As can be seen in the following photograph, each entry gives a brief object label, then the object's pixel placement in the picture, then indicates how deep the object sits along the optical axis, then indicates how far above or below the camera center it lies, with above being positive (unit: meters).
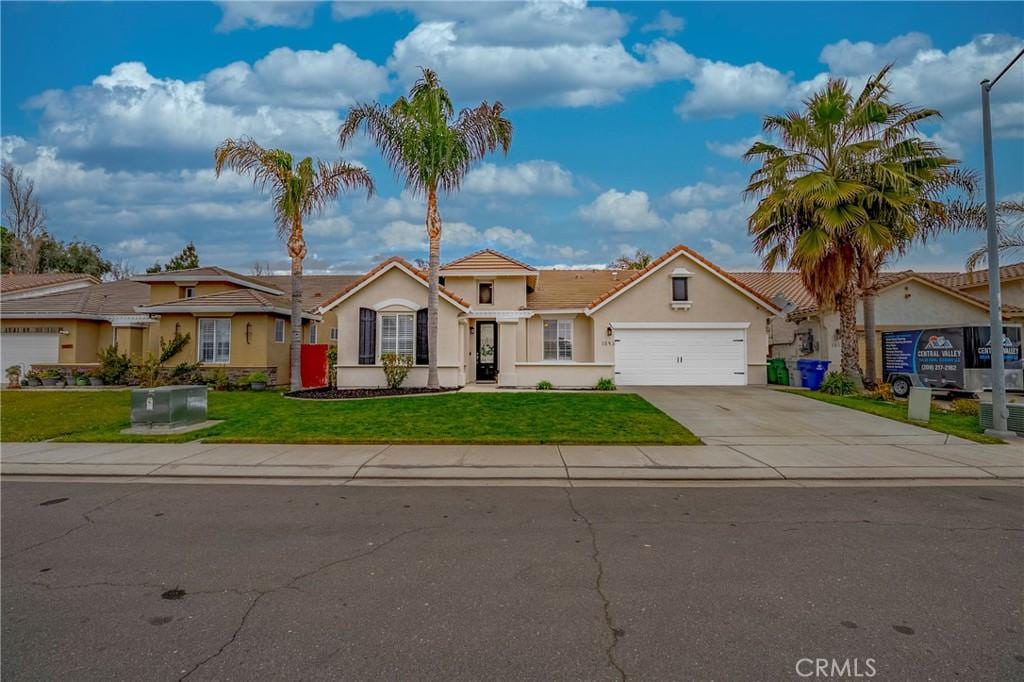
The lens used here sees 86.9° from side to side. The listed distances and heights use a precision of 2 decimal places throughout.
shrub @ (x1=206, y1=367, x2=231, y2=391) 21.61 -1.00
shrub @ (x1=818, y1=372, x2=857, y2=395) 17.64 -1.19
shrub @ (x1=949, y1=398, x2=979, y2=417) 13.71 -1.54
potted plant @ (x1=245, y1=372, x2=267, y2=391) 21.41 -1.02
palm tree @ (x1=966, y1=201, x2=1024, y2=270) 21.23 +5.32
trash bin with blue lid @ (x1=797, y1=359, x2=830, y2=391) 19.80 -0.86
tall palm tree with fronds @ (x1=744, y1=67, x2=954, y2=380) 16.83 +5.05
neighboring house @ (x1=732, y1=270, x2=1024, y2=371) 22.59 +1.58
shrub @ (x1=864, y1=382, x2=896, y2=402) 16.59 -1.40
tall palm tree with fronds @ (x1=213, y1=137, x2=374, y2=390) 18.38 +5.98
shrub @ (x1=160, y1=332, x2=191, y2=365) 22.16 +0.43
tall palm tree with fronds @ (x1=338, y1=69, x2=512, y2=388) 17.61 +7.19
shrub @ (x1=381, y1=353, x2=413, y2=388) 19.03 -0.53
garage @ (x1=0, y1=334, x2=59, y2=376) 24.31 +0.40
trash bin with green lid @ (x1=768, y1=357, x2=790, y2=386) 22.16 -0.92
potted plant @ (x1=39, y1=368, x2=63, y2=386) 23.00 -0.82
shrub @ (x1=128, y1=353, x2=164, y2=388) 21.11 -0.64
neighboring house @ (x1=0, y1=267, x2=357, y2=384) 22.47 +1.46
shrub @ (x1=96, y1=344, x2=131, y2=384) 22.67 -0.42
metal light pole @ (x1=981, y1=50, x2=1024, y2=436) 10.98 +1.17
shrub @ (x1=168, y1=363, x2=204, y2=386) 21.55 -0.75
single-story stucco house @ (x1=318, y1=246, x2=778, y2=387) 19.92 +1.07
